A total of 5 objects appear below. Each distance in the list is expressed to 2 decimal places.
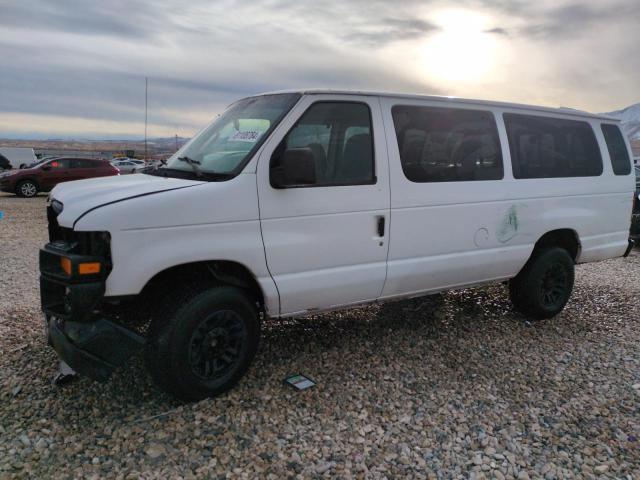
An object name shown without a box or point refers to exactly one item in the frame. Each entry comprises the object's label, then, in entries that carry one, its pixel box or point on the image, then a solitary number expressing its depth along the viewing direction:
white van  3.19
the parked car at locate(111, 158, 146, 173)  42.03
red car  18.94
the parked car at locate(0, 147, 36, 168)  33.69
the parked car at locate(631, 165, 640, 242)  8.69
